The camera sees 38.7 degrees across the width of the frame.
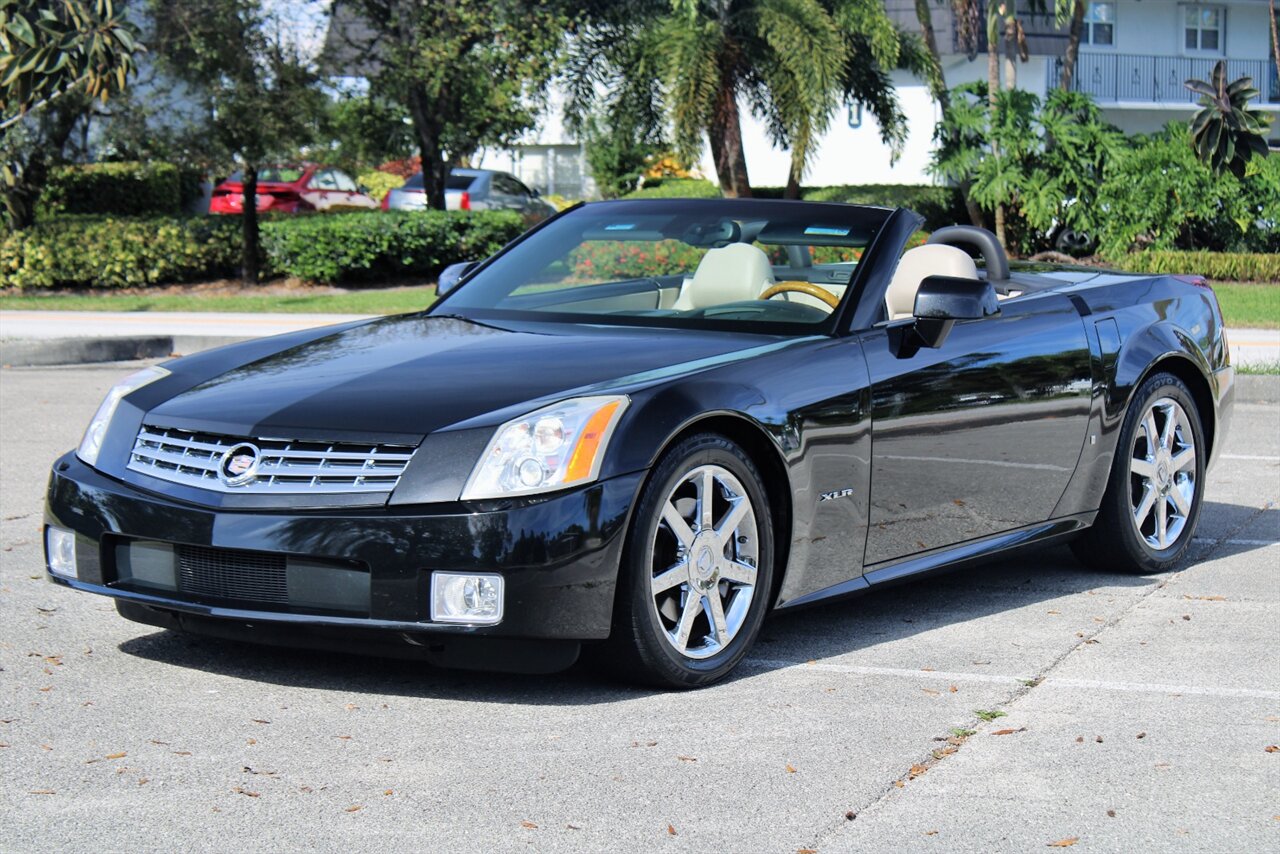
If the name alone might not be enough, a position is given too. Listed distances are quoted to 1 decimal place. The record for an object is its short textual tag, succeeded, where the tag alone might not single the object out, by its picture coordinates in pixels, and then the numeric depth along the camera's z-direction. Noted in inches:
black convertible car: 183.8
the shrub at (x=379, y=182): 1699.1
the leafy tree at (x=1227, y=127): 966.4
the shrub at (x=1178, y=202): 973.8
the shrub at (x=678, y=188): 1386.6
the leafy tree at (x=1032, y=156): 997.2
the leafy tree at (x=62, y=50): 793.6
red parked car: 1366.9
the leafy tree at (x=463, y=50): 969.5
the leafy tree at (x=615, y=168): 1619.1
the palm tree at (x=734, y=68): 973.2
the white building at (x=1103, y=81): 1770.4
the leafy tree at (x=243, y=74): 924.0
